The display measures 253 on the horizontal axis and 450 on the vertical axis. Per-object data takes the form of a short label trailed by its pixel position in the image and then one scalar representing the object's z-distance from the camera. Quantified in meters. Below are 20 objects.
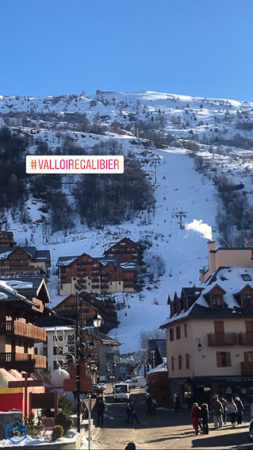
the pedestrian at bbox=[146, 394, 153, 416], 40.09
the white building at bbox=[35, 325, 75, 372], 73.16
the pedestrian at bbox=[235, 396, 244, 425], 32.09
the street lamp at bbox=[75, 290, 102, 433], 27.25
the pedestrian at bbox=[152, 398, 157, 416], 40.68
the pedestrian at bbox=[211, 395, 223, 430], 30.45
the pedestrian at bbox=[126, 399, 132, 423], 35.44
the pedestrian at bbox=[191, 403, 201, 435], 28.61
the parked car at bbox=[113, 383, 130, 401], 55.97
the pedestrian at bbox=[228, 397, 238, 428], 31.23
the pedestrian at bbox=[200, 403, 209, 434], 28.53
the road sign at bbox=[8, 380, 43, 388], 29.28
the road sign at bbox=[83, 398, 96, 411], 21.64
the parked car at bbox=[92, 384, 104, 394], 53.96
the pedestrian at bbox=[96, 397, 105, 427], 35.16
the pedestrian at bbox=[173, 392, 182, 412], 43.15
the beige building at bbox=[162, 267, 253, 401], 47.03
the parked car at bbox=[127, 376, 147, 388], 79.31
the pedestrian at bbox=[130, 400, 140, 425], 35.10
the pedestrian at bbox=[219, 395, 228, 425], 34.06
